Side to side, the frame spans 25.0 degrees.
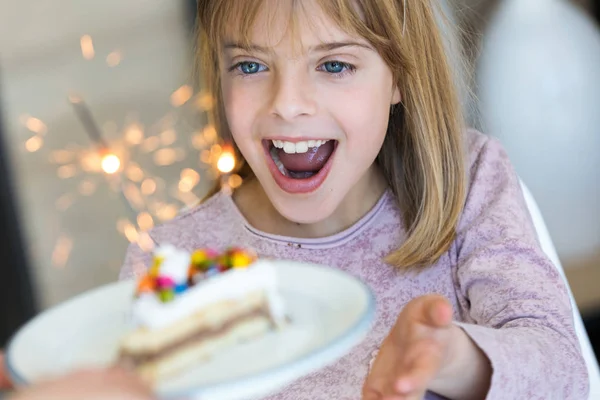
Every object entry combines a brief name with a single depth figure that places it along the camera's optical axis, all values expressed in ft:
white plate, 1.98
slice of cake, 2.23
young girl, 2.68
